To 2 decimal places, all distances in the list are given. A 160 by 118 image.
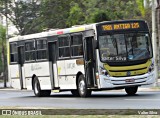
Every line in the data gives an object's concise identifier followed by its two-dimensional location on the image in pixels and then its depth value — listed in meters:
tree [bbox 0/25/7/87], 63.88
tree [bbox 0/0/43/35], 52.25
